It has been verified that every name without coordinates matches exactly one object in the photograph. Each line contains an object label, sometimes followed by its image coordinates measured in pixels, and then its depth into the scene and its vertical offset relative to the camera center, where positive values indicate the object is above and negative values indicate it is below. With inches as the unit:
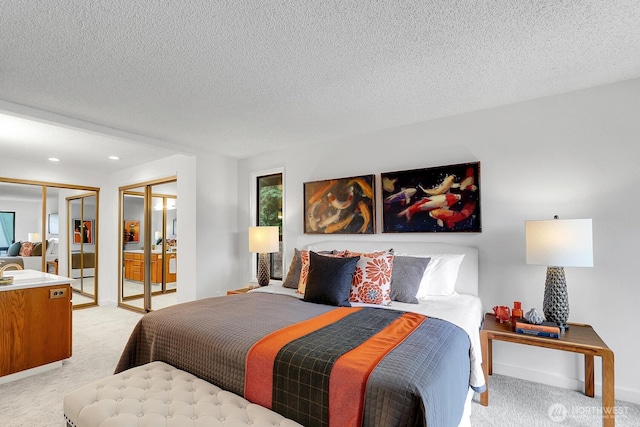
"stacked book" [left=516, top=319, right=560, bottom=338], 82.0 -31.2
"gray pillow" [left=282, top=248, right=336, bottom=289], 123.5 -23.0
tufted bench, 53.1 -35.3
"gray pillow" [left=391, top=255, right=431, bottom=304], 100.0 -20.6
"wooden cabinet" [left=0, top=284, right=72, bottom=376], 107.3 -39.8
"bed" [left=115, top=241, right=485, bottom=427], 49.7 -28.1
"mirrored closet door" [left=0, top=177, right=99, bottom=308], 178.4 -6.4
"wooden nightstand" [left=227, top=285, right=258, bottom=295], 149.4 -36.3
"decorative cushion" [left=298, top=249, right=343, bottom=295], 113.9 -19.5
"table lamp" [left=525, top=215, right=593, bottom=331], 83.2 -10.3
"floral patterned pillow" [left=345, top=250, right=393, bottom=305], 98.4 -21.0
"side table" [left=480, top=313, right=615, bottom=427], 74.5 -34.2
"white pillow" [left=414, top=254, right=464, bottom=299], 107.6 -21.5
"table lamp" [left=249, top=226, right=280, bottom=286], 151.9 -13.6
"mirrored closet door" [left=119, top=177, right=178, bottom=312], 195.2 -17.7
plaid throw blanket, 51.8 -27.7
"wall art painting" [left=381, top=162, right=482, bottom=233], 114.9 +6.6
